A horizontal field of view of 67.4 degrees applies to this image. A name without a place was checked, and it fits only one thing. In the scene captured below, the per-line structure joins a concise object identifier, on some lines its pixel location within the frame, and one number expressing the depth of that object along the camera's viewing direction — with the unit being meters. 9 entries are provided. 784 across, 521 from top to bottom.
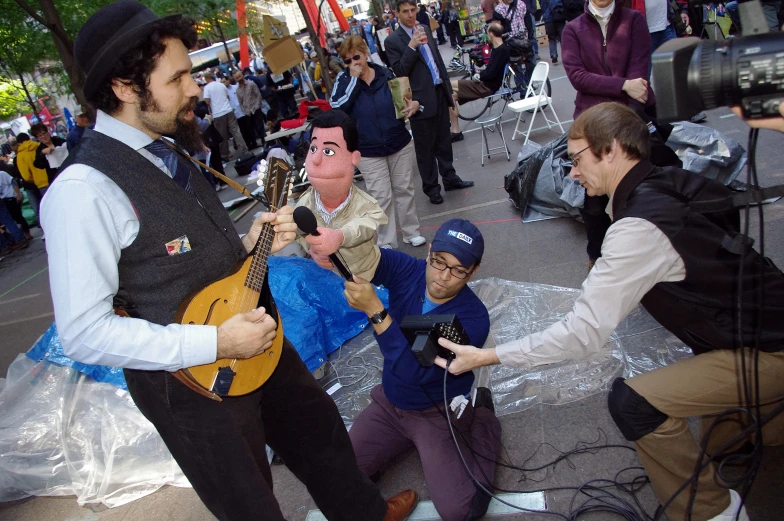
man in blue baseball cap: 2.51
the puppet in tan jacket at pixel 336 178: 3.38
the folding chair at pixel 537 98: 7.24
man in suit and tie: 5.91
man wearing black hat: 1.52
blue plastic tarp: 3.76
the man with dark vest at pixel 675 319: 1.97
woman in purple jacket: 3.77
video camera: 1.40
